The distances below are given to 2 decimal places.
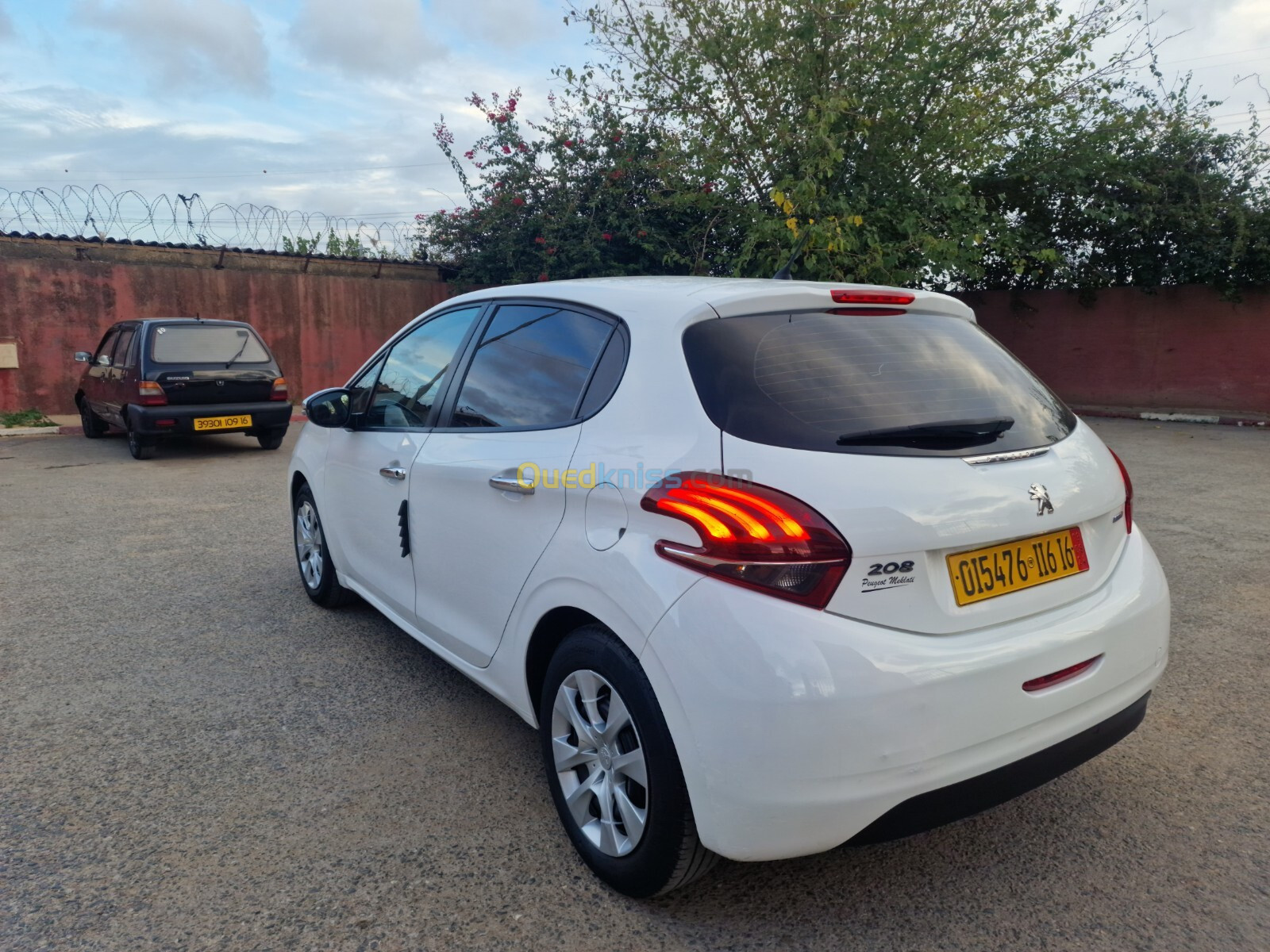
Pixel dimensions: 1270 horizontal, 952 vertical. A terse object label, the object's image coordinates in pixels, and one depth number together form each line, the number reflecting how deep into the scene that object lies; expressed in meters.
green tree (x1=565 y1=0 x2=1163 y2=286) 11.29
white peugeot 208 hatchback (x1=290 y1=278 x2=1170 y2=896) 1.89
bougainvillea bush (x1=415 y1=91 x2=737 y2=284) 15.45
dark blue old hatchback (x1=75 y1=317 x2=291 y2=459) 9.73
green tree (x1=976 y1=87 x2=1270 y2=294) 13.73
